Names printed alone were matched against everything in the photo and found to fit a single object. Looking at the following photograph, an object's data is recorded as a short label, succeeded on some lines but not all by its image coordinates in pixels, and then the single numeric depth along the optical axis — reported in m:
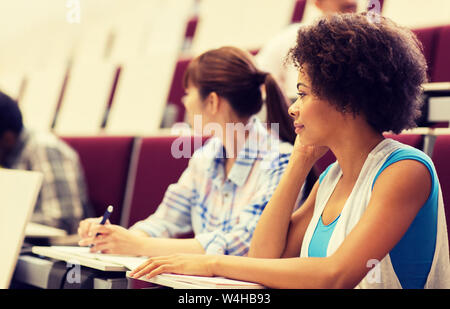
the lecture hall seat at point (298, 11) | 7.90
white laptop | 4.92
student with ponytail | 4.90
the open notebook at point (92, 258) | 4.65
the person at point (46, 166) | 5.91
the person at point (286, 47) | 5.51
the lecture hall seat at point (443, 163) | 4.71
